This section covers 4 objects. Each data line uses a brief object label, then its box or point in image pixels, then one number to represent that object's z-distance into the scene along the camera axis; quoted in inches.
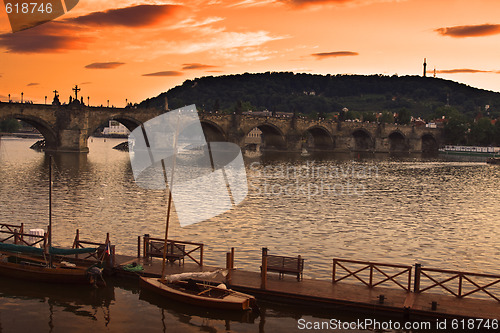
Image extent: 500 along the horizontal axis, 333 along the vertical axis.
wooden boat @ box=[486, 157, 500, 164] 4795.8
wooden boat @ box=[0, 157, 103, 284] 872.3
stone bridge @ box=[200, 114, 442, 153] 5216.5
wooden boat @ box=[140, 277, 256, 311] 765.9
